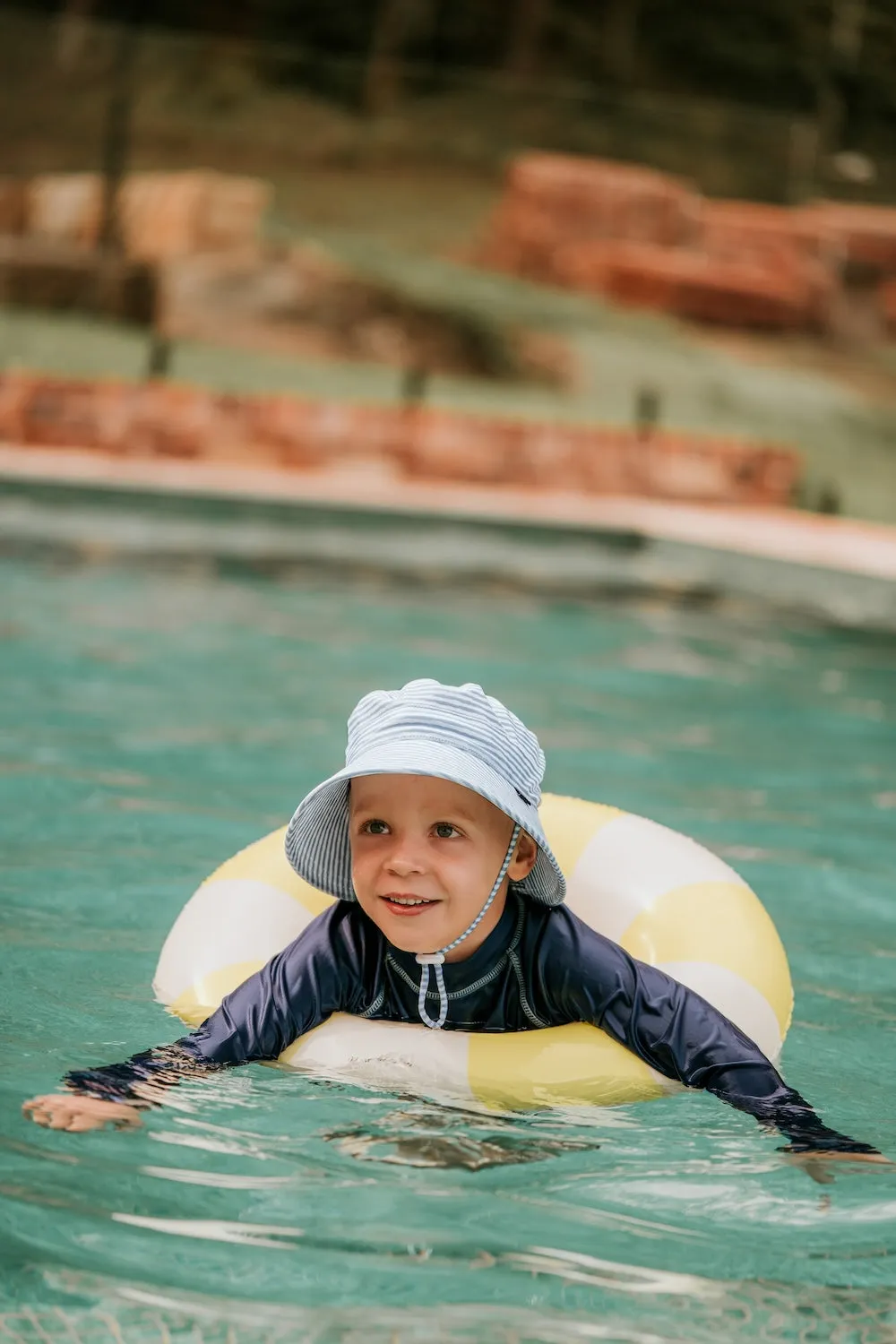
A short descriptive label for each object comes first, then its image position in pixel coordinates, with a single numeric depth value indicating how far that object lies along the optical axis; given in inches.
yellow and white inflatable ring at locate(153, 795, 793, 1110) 95.8
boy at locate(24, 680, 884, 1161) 90.4
